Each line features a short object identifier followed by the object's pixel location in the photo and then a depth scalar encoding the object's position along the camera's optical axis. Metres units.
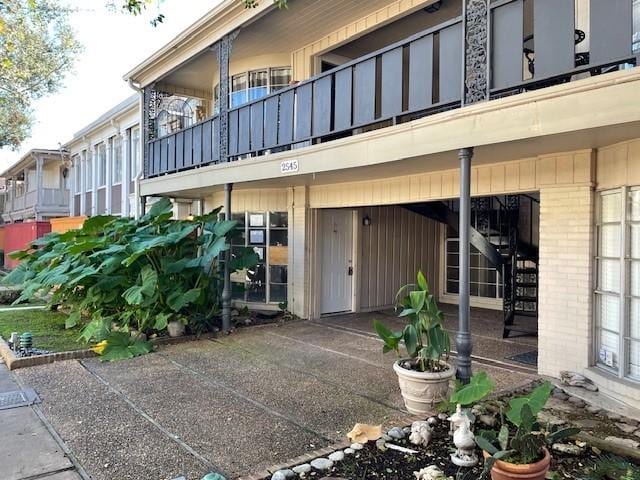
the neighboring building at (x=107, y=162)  16.92
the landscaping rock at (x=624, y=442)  3.79
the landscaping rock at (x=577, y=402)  4.85
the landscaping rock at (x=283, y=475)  3.36
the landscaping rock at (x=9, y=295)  12.94
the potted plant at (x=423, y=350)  4.62
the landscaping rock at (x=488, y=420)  4.22
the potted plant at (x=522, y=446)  3.11
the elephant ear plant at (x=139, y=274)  7.82
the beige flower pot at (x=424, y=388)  4.60
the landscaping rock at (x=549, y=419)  4.34
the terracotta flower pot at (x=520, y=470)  3.08
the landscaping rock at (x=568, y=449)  3.76
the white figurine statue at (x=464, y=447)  3.55
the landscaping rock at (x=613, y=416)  4.50
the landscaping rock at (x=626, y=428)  4.20
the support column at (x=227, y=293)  8.70
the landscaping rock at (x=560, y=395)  5.09
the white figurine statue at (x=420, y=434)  3.94
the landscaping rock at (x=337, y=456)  3.68
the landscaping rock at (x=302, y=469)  3.47
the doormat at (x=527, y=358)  6.48
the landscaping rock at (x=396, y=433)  4.08
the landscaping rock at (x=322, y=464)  3.55
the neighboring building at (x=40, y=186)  23.84
